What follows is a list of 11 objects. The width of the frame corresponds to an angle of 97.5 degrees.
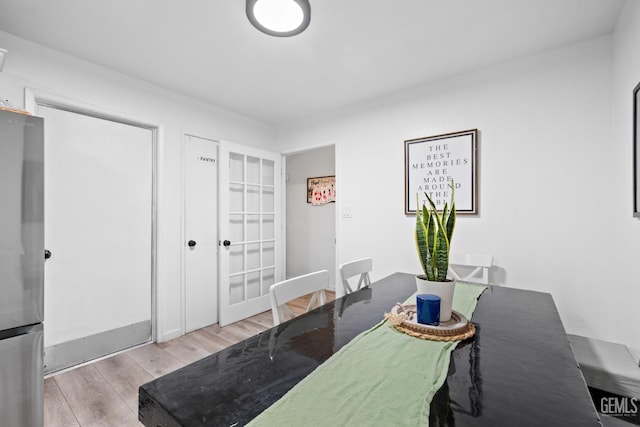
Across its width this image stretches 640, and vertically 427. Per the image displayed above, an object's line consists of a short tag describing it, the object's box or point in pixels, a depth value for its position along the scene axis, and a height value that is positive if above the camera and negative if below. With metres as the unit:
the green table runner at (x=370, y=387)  0.61 -0.45
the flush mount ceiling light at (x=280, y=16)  1.45 +1.07
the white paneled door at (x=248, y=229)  3.05 -0.21
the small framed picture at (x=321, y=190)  4.30 +0.35
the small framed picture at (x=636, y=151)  1.34 +0.30
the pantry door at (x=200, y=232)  2.86 -0.22
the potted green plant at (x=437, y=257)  1.11 -0.19
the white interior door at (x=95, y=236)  2.10 -0.20
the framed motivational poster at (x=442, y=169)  2.37 +0.39
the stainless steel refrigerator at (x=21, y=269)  1.34 -0.29
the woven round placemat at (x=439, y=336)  1.00 -0.45
